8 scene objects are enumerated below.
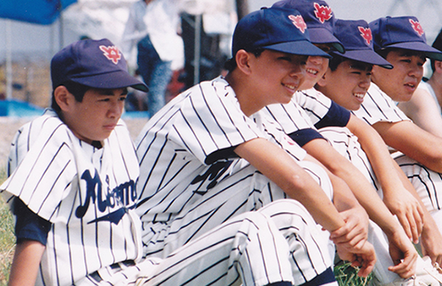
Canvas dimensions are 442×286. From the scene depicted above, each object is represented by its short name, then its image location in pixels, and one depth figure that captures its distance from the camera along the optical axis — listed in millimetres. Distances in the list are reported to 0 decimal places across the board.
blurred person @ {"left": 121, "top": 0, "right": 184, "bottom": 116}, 12250
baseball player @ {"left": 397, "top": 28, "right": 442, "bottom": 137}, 6598
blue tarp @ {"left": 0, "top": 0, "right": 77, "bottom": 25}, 16141
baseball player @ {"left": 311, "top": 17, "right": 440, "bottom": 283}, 5504
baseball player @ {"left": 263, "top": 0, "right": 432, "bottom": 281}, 4984
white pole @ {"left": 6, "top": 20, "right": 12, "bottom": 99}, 18370
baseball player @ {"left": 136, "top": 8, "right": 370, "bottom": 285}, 4227
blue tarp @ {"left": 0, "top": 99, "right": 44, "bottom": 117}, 18589
